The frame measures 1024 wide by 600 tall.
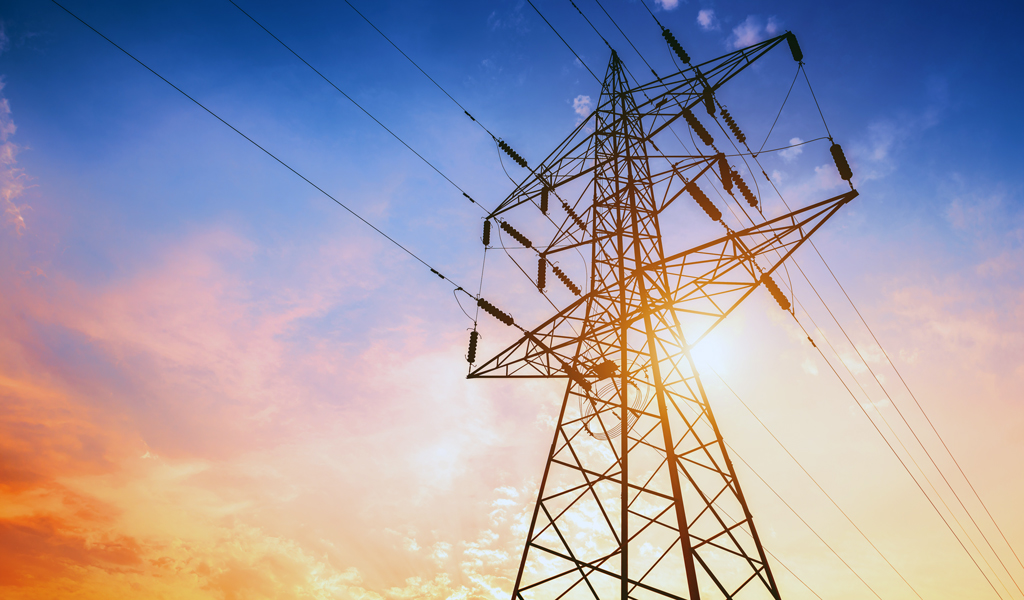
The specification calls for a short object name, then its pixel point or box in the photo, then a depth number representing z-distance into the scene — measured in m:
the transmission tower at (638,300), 9.24
